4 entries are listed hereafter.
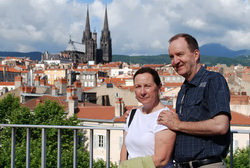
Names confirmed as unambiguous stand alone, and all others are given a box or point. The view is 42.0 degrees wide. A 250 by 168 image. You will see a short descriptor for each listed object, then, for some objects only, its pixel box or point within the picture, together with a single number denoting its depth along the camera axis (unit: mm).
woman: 2697
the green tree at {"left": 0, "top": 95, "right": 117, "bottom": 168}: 14516
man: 2525
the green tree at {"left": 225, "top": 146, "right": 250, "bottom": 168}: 10438
